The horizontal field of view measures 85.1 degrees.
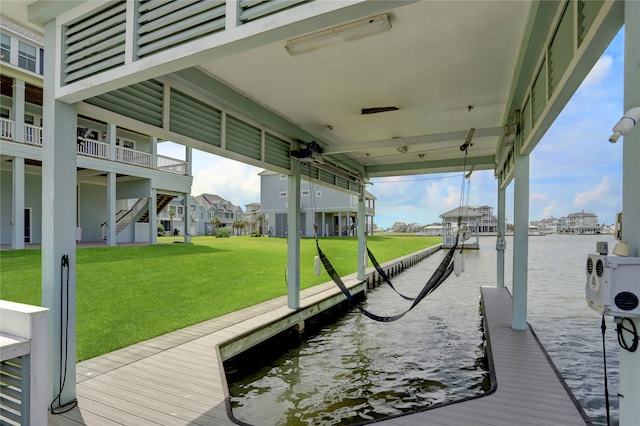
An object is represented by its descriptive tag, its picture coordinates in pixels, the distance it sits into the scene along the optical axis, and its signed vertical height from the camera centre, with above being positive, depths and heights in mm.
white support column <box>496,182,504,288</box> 6706 -422
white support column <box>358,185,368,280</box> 9617 -686
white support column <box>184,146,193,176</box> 15828 +2500
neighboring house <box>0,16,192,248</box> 9945 +1612
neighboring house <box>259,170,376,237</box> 27109 +503
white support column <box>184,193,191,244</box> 15695 -189
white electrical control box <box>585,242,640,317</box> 1355 -278
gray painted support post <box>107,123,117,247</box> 12367 +550
